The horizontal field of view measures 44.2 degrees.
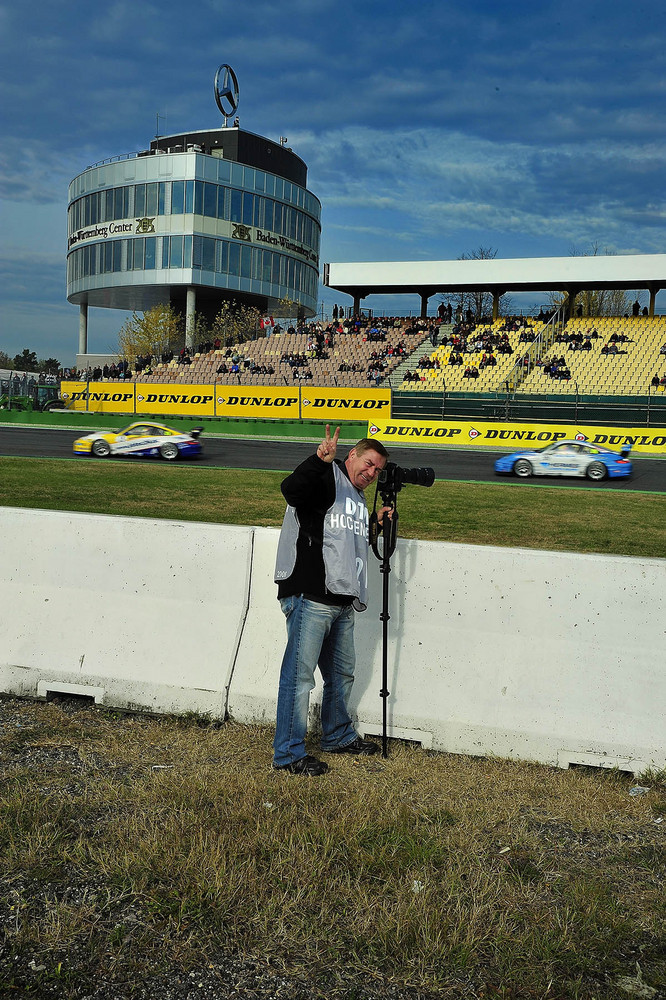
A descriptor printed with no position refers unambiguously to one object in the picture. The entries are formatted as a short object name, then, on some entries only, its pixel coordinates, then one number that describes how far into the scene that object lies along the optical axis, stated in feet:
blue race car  78.43
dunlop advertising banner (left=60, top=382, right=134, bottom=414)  142.92
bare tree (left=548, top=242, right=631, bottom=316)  244.63
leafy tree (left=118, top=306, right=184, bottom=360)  236.22
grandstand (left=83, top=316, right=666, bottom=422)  119.55
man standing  14.94
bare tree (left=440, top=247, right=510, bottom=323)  236.43
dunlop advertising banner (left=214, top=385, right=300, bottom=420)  131.64
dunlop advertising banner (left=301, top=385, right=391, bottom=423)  127.85
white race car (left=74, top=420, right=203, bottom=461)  85.73
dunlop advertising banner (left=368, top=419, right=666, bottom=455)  104.58
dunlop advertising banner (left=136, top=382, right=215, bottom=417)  136.46
